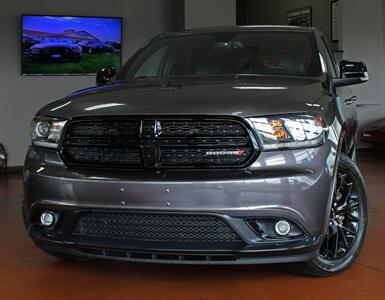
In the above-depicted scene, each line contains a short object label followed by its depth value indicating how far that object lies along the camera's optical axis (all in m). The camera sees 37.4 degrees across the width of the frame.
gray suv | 2.48
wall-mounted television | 7.69
